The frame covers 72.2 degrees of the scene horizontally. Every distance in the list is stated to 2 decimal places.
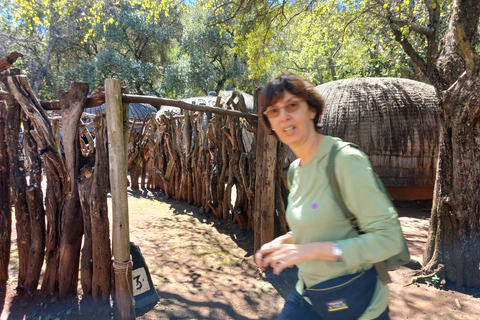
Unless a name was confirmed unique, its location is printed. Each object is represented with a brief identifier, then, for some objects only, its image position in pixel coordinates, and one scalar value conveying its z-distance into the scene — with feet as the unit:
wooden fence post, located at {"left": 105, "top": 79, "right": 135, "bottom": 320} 9.09
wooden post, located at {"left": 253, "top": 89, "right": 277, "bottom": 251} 12.75
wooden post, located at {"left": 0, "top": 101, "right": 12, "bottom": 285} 10.68
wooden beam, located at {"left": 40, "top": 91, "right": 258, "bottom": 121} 9.82
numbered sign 10.63
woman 3.82
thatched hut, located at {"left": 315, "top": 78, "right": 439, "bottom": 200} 22.53
